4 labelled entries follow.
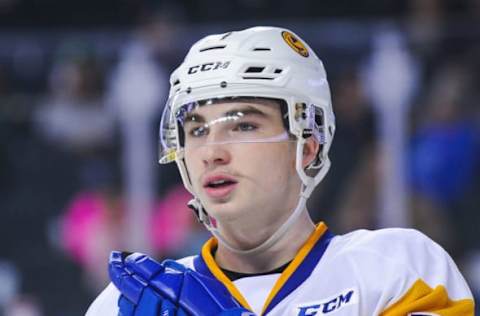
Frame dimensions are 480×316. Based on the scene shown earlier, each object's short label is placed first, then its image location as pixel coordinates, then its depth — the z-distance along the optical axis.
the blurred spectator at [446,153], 11.12
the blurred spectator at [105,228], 11.12
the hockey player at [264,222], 4.99
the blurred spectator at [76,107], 11.46
